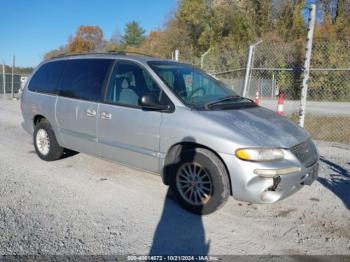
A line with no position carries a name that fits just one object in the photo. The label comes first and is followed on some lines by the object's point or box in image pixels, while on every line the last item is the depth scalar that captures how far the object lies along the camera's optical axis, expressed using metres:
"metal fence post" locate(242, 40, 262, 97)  8.74
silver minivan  3.65
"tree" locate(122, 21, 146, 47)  65.94
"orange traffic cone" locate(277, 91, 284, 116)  7.86
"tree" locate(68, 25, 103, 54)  67.69
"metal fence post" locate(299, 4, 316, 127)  7.20
